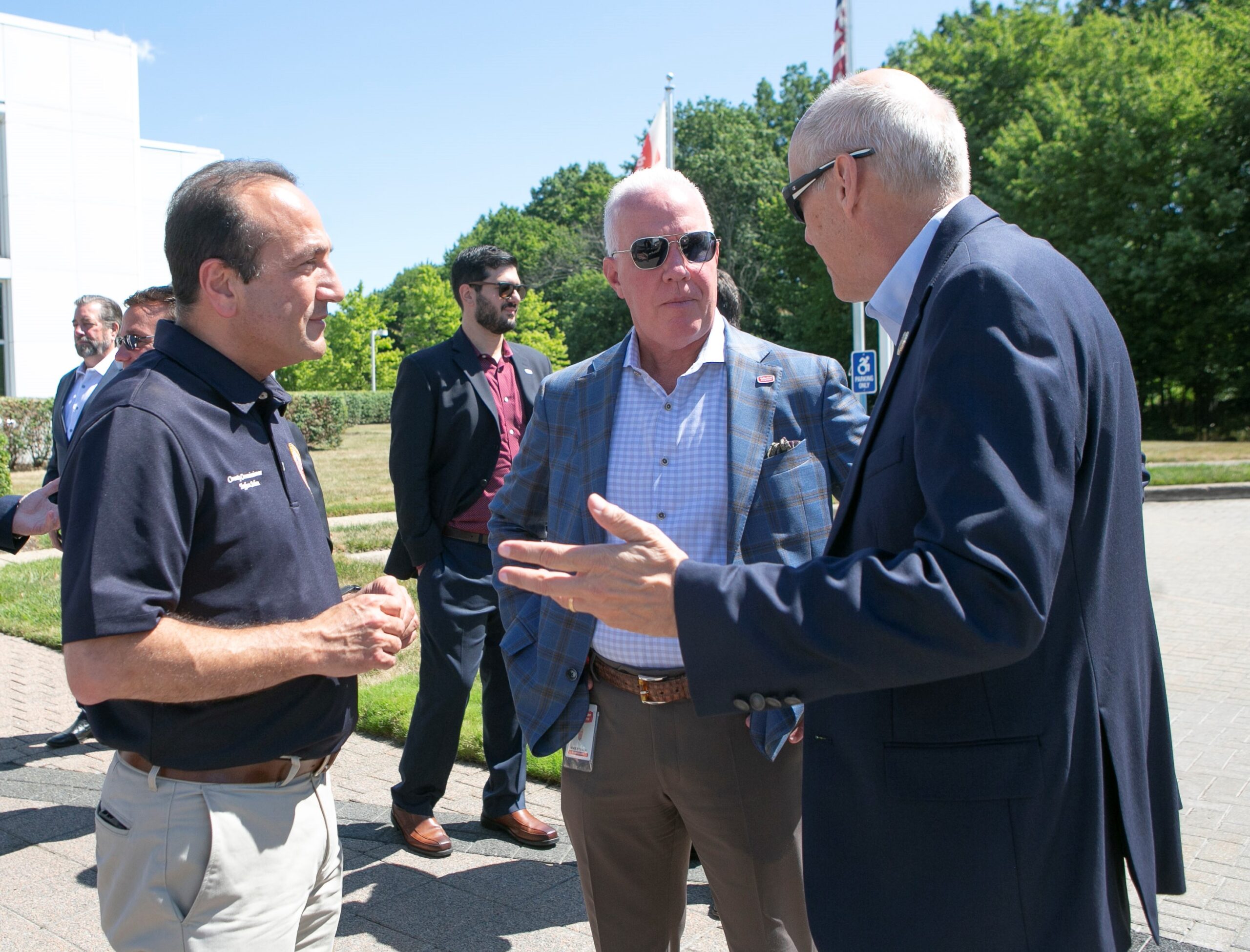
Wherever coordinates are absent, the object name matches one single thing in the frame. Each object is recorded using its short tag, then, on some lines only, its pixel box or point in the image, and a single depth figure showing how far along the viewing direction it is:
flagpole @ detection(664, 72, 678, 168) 12.34
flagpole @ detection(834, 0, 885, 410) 14.45
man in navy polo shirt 1.88
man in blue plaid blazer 2.54
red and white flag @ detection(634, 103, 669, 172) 10.33
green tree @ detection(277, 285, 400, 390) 56.03
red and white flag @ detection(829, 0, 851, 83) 13.12
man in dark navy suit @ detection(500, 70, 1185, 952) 1.37
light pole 52.81
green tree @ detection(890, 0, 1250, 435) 28.28
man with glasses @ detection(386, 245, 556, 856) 4.29
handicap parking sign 12.65
